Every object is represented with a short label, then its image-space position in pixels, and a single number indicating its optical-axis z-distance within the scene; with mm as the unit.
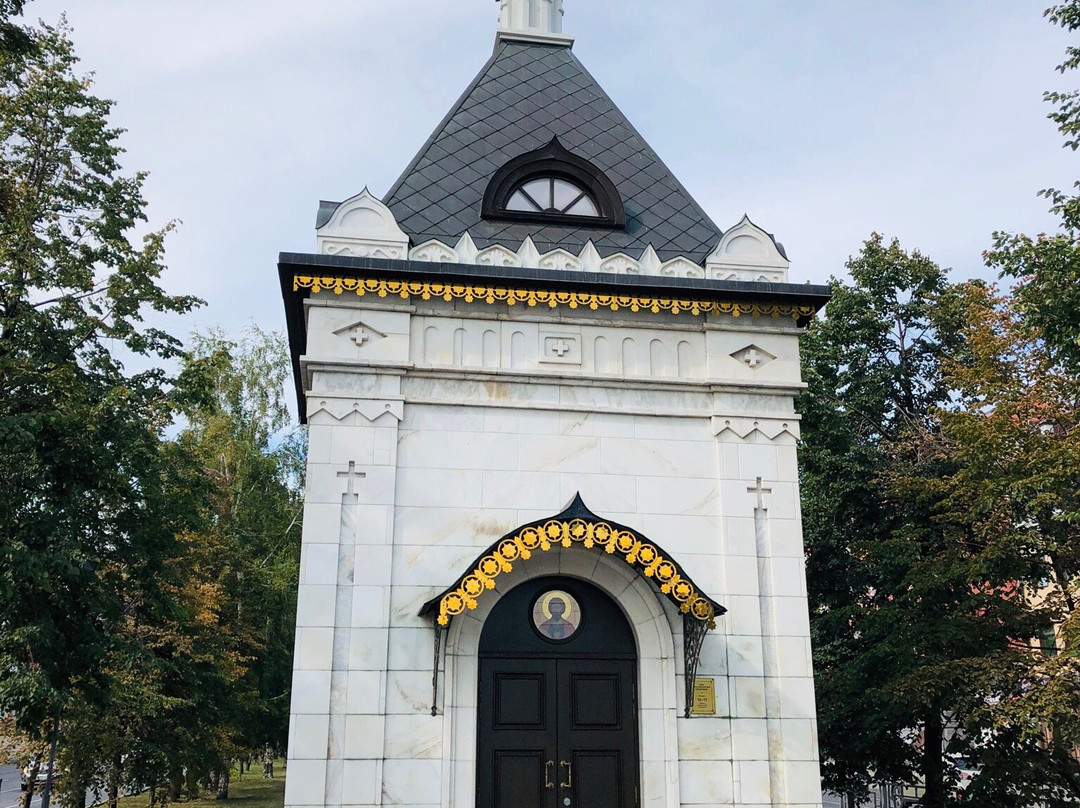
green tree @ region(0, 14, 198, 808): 13602
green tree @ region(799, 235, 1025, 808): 16656
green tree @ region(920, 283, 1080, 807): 14266
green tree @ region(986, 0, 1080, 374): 11453
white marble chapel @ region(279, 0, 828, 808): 9789
